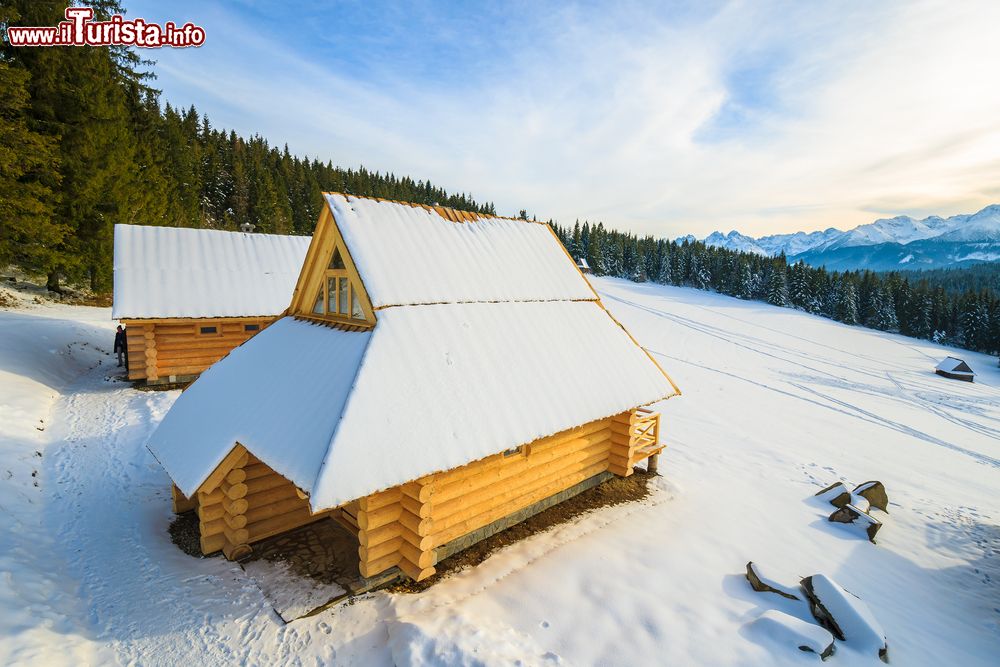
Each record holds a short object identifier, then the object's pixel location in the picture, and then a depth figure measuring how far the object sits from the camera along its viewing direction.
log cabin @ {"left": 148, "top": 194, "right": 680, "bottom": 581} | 6.37
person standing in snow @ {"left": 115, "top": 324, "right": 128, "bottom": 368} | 17.34
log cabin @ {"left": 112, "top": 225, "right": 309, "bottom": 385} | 15.82
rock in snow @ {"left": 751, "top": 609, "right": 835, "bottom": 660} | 5.87
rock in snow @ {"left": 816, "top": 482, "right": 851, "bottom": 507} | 11.78
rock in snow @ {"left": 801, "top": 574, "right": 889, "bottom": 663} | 6.28
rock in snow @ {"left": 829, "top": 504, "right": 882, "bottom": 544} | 10.57
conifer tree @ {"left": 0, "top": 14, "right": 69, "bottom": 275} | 15.77
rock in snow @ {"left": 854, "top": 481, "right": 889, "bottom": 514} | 12.42
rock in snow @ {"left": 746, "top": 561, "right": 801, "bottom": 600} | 7.26
